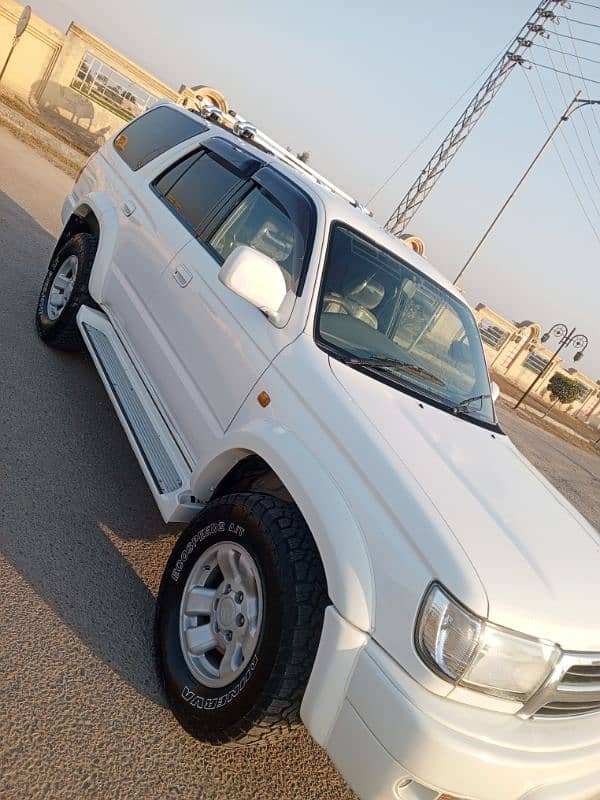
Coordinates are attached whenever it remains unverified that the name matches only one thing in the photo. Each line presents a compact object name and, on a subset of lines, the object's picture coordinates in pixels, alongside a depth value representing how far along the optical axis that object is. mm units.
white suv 1886
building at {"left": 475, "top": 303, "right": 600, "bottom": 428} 38375
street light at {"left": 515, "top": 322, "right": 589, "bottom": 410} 30947
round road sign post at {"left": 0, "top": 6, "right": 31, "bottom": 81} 19125
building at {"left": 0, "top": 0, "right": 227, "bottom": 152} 19797
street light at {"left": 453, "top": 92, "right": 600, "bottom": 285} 25375
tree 37094
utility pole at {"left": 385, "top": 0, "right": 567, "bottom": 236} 30141
